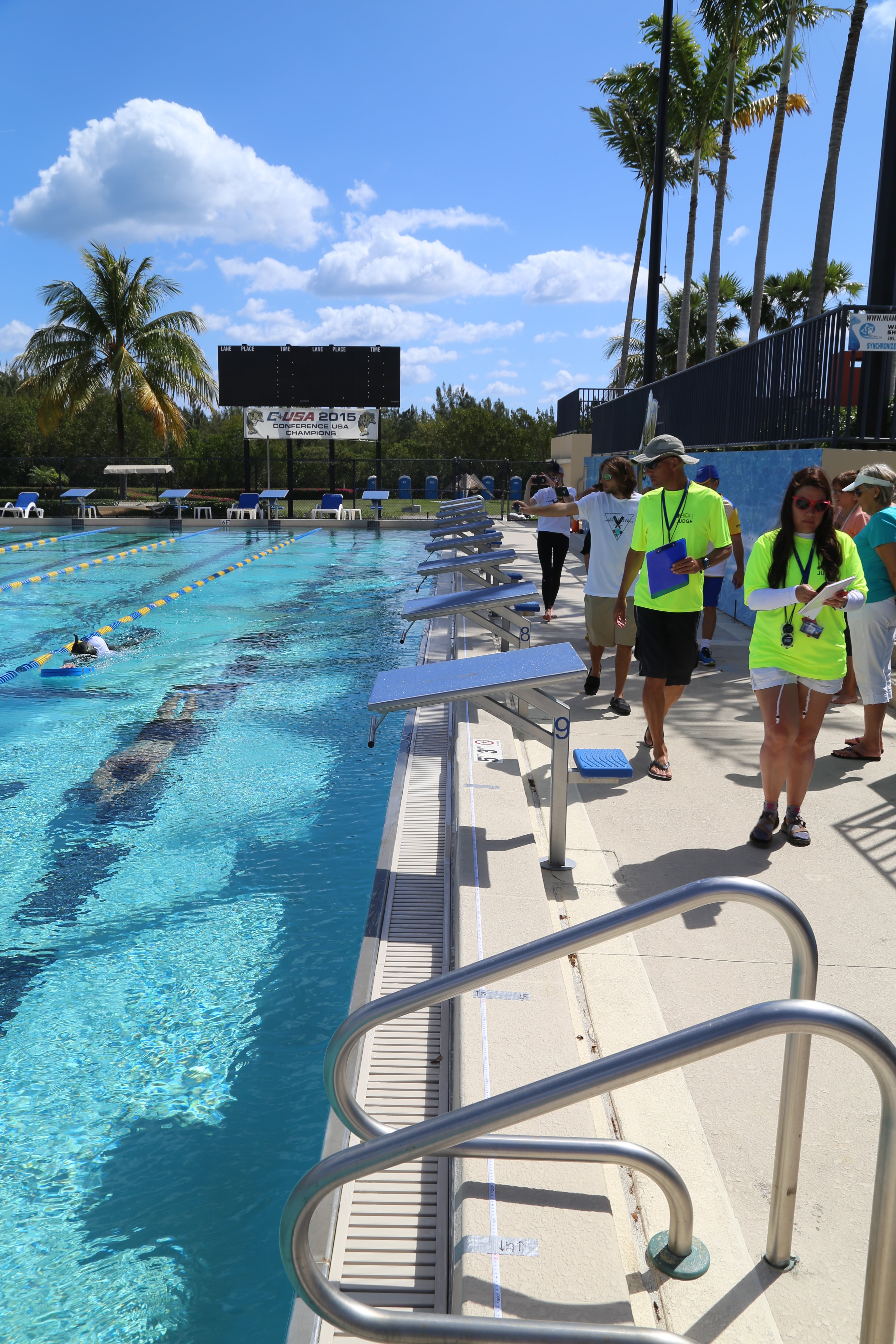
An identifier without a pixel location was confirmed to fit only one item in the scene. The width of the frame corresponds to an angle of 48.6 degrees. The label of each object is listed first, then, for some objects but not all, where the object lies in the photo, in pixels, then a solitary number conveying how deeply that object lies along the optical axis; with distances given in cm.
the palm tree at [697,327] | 4059
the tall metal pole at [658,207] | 1647
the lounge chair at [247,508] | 3000
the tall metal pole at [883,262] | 880
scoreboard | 3238
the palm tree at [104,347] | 3341
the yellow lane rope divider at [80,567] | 1712
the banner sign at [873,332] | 836
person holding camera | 1012
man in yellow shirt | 518
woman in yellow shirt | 412
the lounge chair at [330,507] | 3025
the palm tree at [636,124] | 2838
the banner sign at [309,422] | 3262
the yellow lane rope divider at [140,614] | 991
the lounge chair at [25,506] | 3064
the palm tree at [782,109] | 1825
